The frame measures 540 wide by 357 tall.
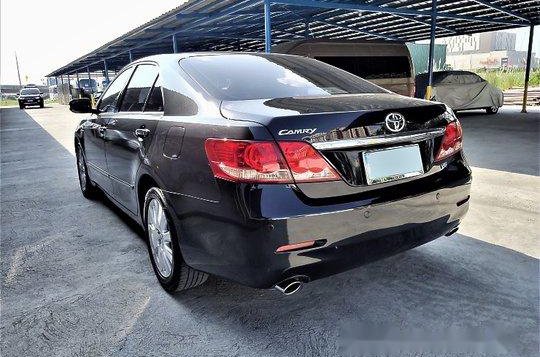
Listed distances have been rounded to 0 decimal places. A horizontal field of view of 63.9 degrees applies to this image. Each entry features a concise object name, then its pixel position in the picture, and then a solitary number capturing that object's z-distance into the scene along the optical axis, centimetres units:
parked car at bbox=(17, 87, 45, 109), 3434
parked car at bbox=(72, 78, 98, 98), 3699
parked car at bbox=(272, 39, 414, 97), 876
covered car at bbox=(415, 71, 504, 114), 1379
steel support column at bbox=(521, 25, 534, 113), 1459
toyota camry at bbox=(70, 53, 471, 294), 192
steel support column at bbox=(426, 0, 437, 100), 1216
